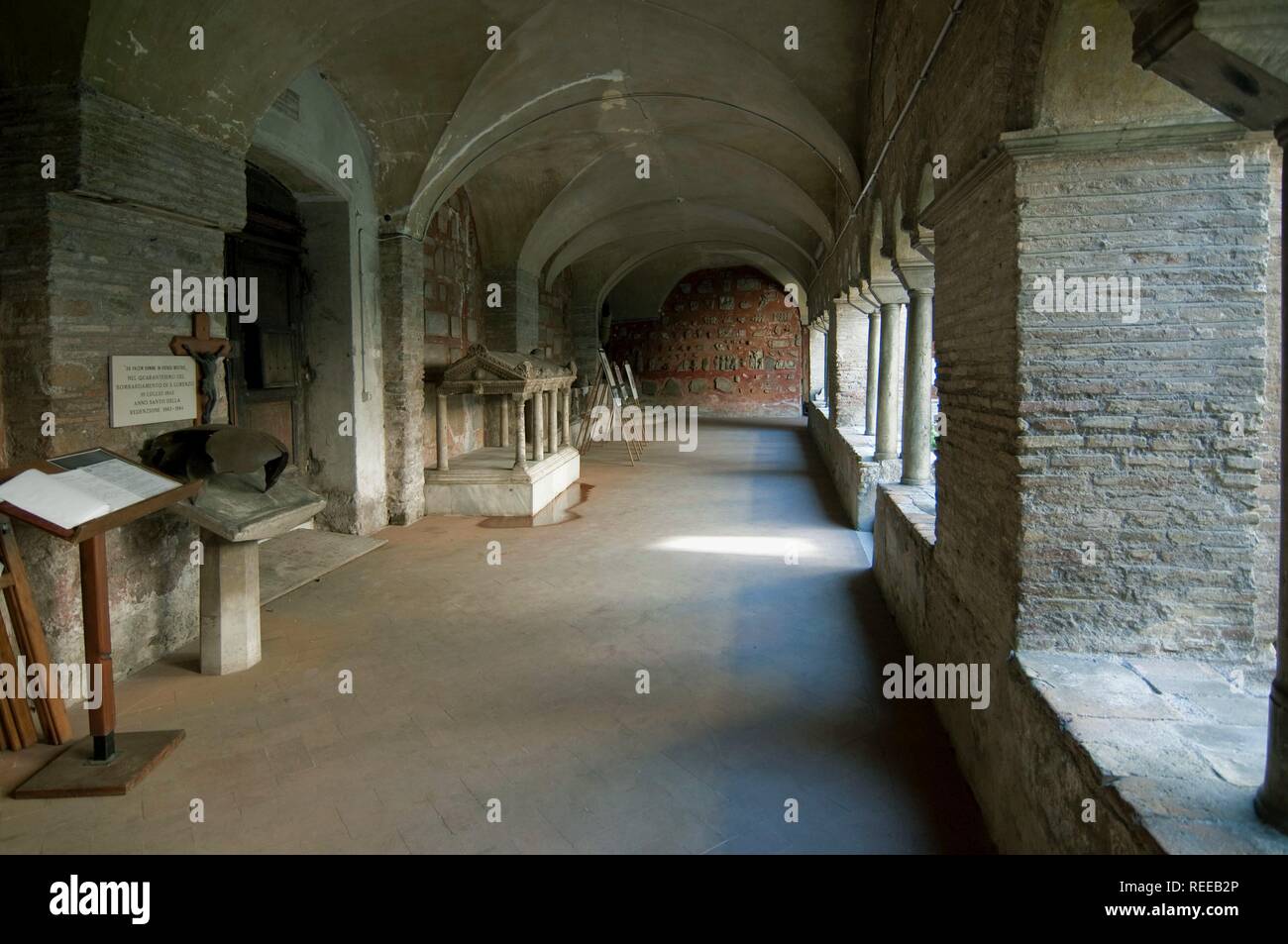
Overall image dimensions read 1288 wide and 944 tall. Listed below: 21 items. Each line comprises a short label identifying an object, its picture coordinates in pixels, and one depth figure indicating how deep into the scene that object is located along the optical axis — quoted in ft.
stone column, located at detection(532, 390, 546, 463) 35.14
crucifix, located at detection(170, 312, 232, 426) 17.92
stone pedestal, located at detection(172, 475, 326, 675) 15.06
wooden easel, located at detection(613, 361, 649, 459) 63.08
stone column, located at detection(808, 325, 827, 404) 77.71
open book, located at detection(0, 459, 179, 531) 11.16
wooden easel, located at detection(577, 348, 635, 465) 50.39
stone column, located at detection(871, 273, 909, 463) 29.27
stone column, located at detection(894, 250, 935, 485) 22.30
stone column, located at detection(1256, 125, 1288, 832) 6.20
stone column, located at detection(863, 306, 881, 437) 36.78
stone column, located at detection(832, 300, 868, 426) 41.70
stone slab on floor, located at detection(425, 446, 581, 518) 32.40
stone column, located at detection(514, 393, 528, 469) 31.71
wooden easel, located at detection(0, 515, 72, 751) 12.41
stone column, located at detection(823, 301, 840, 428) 45.62
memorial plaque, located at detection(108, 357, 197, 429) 15.92
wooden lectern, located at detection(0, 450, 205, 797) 11.35
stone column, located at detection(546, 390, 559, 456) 38.99
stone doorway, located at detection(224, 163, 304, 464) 24.84
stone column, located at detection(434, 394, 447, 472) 32.53
